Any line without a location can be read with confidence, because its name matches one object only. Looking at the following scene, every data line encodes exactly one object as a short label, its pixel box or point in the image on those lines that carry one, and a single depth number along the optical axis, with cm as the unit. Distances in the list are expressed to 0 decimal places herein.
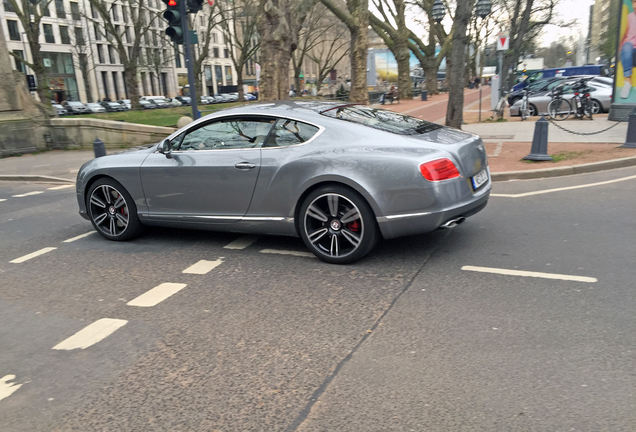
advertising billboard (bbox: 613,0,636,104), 1430
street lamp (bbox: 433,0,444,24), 2692
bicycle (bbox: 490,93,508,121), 1945
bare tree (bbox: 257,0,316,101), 1540
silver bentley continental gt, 472
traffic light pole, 1009
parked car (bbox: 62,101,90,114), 4812
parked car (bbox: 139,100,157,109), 5607
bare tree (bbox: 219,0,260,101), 4041
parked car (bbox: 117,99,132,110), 5674
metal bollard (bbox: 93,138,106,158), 1120
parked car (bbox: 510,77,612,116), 1896
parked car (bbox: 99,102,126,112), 5438
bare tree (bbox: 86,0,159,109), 3514
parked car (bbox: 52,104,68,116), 4576
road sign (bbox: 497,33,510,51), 1884
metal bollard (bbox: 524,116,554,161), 965
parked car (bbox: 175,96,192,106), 6197
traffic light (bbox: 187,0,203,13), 997
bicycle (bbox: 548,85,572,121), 1808
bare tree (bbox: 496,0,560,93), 2156
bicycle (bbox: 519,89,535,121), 1924
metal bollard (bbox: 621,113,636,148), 1062
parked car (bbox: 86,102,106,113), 5136
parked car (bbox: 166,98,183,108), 5722
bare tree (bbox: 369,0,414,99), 3731
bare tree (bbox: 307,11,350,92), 5238
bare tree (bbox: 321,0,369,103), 2295
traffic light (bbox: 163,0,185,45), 994
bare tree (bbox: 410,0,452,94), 4369
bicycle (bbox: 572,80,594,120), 1742
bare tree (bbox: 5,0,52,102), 2736
